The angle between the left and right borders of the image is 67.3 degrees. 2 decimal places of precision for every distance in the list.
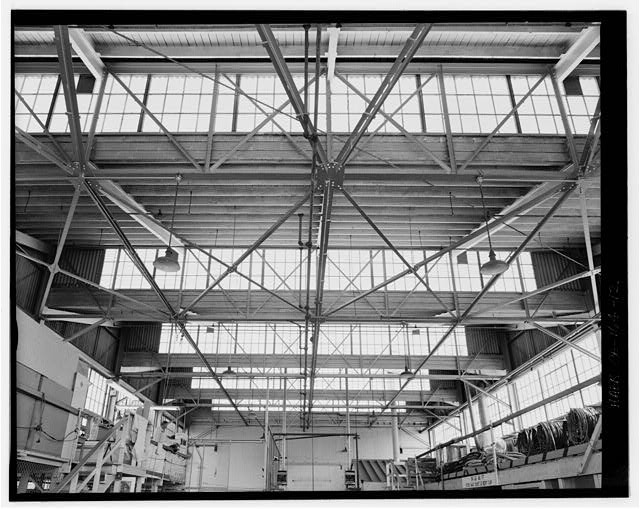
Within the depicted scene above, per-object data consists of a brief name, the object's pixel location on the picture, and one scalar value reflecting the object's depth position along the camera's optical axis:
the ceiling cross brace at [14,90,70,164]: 13.32
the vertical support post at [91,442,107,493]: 13.41
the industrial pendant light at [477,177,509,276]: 14.28
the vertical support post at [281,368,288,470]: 29.45
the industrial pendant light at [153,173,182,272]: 14.34
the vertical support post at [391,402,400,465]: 41.12
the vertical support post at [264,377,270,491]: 21.19
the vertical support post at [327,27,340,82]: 12.81
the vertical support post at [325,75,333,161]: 13.10
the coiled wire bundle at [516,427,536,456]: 11.77
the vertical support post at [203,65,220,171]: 14.70
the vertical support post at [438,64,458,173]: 14.52
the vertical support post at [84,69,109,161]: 13.07
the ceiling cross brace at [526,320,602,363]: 19.18
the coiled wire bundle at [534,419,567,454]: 10.38
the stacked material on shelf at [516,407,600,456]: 9.20
